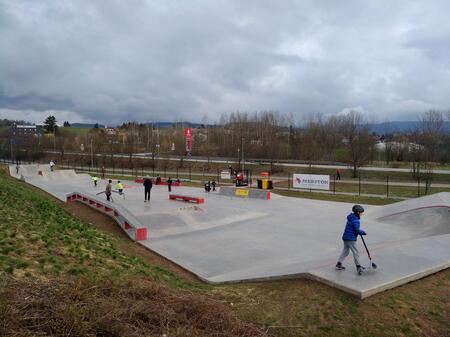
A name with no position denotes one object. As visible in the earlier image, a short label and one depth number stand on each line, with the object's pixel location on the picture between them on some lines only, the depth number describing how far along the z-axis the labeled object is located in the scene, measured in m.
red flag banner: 55.27
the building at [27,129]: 153.81
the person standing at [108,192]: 21.75
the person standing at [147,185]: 22.48
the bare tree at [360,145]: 49.47
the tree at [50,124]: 147.57
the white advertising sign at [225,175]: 38.04
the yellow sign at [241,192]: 27.51
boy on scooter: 7.98
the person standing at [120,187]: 24.14
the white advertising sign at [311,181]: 30.34
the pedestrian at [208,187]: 29.59
